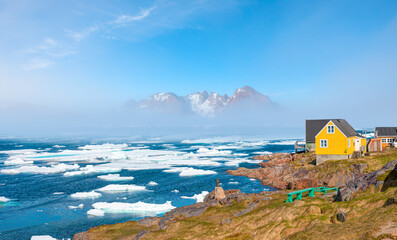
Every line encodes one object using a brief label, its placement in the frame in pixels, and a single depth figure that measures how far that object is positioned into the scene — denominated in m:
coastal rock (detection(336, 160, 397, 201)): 17.97
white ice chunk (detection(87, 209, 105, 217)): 34.13
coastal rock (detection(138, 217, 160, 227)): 26.81
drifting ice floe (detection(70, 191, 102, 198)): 43.09
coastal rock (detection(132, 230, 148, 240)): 21.38
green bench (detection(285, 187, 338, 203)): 20.57
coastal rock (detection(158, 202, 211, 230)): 25.59
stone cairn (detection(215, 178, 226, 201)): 30.23
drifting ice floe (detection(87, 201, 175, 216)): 34.53
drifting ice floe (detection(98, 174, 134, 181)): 56.33
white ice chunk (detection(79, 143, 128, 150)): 133.27
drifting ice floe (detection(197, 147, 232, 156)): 96.61
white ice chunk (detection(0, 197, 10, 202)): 41.53
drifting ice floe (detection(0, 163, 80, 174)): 66.64
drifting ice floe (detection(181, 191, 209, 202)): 38.81
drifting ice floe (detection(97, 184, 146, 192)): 46.50
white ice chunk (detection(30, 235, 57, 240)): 26.54
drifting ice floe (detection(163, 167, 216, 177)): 58.39
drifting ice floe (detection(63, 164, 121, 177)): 64.38
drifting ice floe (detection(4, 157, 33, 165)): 82.94
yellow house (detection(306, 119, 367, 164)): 44.59
